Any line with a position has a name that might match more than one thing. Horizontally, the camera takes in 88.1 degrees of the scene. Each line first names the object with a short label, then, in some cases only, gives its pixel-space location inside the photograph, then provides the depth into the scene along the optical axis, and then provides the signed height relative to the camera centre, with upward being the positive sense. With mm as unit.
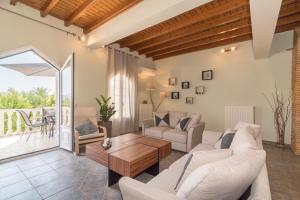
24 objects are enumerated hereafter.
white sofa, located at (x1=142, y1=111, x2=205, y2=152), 3313 -789
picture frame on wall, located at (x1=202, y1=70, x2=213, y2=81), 4966 +780
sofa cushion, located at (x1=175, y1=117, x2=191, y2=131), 3606 -565
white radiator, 4198 -442
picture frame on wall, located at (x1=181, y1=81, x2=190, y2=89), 5437 +499
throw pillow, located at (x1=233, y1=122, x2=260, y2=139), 2084 -419
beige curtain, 4852 +369
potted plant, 4105 -380
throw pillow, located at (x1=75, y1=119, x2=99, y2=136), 3500 -657
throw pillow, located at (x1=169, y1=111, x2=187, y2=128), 4031 -461
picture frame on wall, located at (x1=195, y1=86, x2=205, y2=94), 5137 +304
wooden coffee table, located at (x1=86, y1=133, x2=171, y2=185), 1962 -780
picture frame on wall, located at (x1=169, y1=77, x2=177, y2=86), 5750 +673
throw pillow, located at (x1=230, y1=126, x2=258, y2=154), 1267 -386
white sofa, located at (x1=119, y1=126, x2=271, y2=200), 934 -597
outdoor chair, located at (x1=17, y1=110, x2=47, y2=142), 4452 -587
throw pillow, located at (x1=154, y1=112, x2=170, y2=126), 4153 -540
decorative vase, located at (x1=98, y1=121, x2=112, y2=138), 4066 -678
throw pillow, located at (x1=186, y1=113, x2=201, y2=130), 3508 -486
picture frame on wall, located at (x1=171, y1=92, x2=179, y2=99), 5691 +150
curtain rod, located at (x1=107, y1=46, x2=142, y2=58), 4833 +1628
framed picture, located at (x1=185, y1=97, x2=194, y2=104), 5372 -36
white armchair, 3250 -668
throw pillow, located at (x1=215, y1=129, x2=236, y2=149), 1856 -514
